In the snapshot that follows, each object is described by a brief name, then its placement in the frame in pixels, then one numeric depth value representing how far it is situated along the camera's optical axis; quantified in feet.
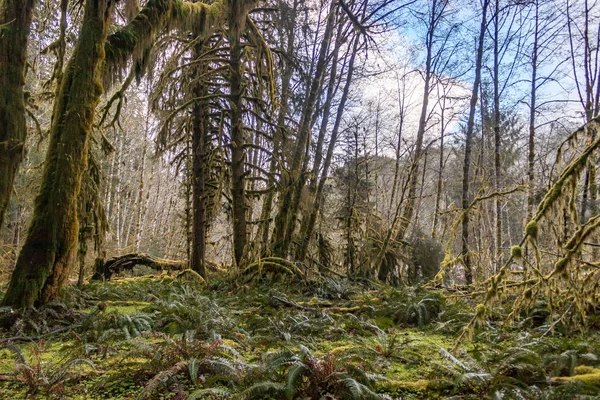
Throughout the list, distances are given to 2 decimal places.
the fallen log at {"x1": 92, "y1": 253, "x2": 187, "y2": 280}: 31.71
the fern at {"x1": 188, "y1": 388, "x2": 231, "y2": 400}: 6.68
